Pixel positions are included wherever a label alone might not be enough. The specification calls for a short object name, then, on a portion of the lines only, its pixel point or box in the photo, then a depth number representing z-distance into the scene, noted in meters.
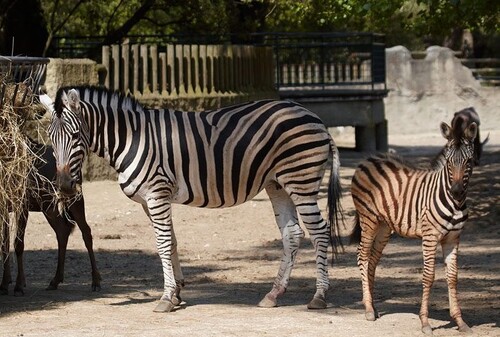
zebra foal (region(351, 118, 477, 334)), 14.66
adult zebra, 16.77
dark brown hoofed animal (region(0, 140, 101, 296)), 17.77
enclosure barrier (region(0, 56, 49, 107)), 16.26
